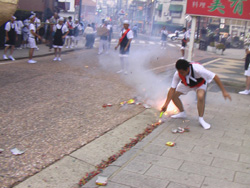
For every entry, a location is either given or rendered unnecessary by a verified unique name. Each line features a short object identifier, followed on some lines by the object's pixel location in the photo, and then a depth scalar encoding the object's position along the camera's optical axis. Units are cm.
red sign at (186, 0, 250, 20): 820
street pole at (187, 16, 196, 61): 873
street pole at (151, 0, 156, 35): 5684
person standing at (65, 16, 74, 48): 1972
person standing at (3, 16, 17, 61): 1241
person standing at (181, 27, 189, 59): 1688
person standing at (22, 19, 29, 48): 1783
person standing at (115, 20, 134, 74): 1141
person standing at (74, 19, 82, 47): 2078
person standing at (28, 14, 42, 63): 1222
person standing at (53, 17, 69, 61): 1366
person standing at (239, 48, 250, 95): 921
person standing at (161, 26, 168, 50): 2522
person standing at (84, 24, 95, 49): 2061
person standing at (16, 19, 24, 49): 1739
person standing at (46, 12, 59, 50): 1812
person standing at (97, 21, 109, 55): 1719
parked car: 4164
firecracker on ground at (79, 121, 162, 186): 406
